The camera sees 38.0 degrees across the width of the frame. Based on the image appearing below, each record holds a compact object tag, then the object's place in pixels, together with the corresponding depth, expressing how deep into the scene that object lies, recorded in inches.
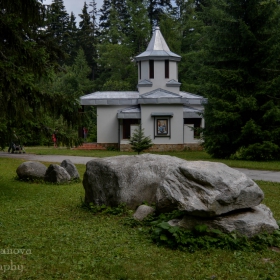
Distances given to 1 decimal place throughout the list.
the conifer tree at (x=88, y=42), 2495.1
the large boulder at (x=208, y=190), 254.5
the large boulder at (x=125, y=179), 349.4
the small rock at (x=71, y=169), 568.4
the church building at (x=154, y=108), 1274.6
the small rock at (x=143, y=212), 312.6
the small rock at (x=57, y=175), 542.6
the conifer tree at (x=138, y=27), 2003.0
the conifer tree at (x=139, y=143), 888.9
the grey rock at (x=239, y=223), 257.4
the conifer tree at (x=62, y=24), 2529.5
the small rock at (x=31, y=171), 568.7
